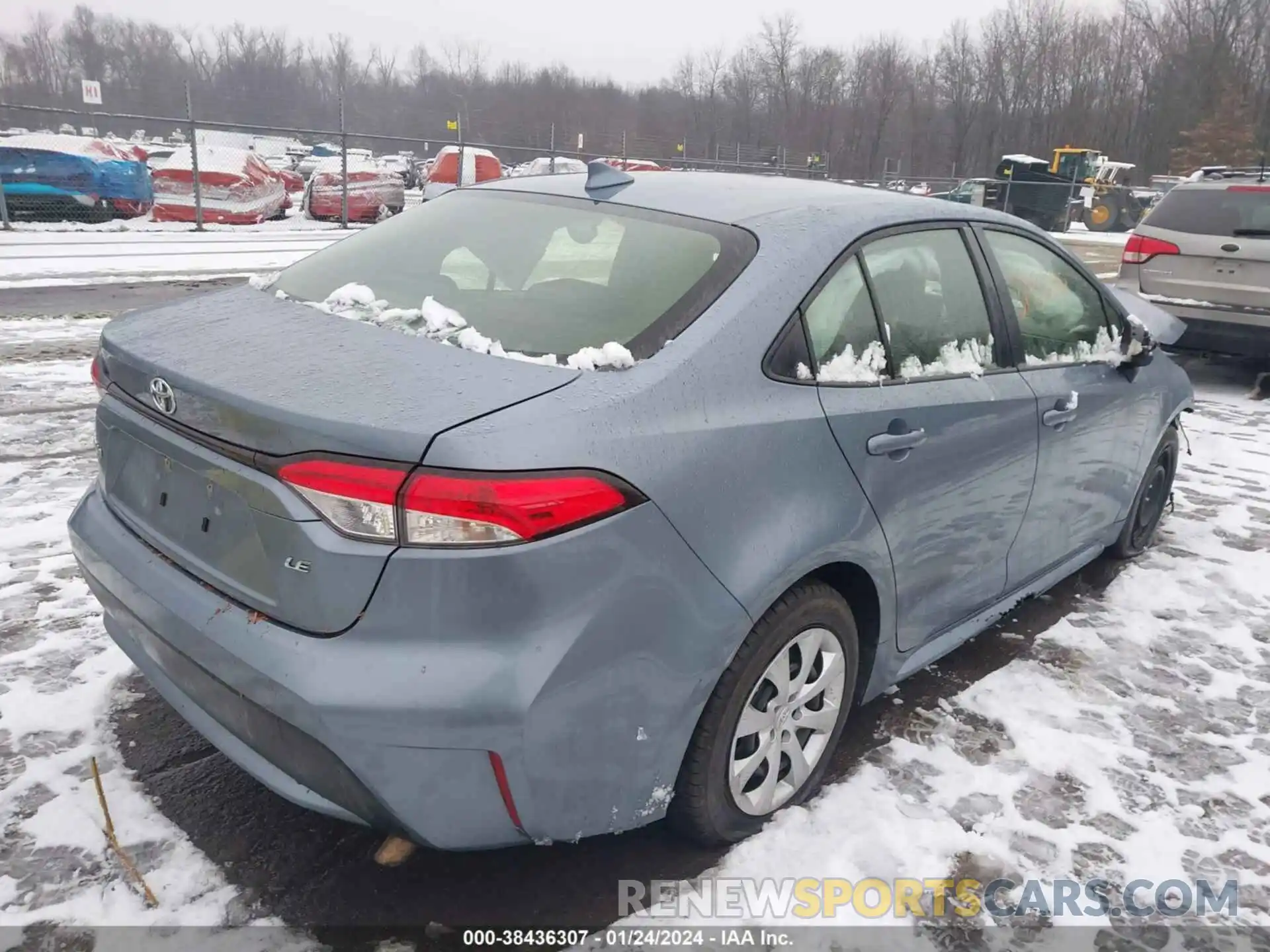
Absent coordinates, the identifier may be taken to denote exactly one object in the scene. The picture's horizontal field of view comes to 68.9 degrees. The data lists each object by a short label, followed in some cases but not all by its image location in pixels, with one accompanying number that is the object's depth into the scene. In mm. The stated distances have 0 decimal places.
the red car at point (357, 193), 19828
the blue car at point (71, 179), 15891
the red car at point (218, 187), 17328
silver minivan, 7574
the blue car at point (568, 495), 1784
